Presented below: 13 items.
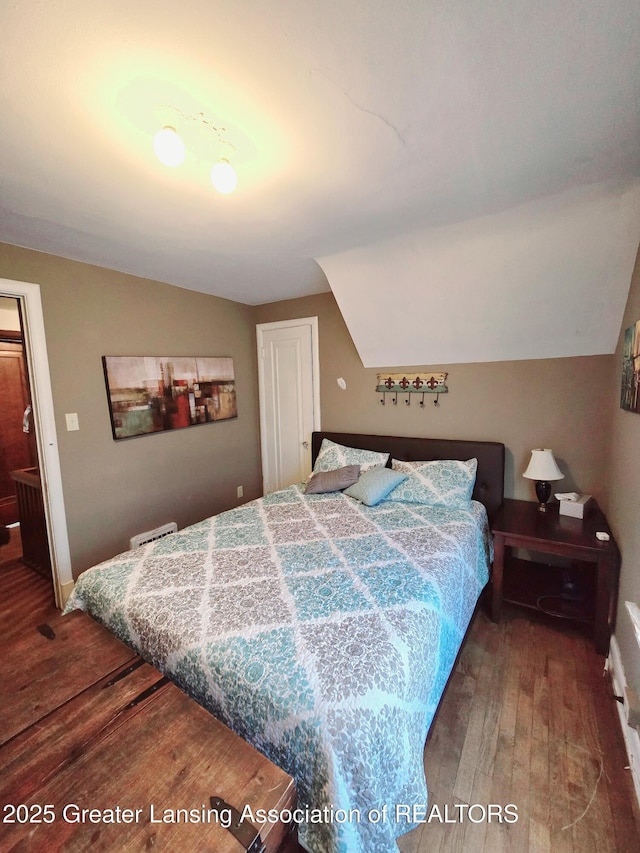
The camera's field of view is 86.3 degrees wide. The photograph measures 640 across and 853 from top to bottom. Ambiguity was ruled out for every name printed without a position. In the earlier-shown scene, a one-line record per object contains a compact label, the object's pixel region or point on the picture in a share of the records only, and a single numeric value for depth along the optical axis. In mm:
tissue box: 2164
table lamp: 2246
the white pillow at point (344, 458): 2885
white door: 3498
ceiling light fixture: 1101
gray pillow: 2693
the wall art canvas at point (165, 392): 2654
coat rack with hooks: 2842
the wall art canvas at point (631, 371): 1571
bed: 947
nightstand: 1845
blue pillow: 2445
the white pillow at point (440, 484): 2383
